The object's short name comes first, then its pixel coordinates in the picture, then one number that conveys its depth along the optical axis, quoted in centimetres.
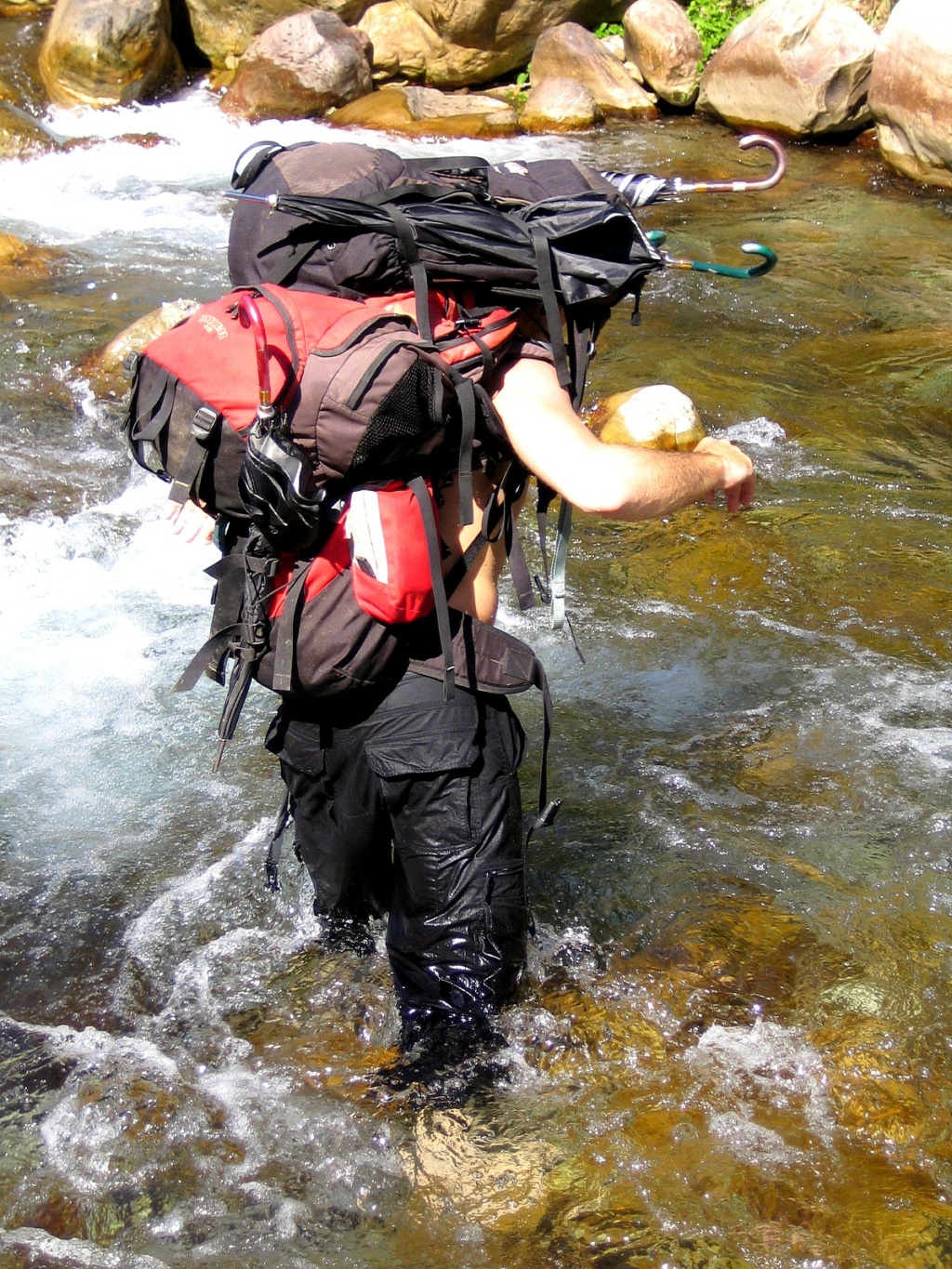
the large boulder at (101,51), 1318
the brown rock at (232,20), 1454
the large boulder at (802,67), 1202
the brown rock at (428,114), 1305
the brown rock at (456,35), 1435
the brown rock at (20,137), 1162
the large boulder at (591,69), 1361
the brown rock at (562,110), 1310
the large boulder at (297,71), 1359
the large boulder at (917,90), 1096
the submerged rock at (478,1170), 260
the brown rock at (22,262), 879
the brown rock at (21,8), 1445
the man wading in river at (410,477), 232
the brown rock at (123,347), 728
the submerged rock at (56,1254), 248
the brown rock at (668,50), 1346
